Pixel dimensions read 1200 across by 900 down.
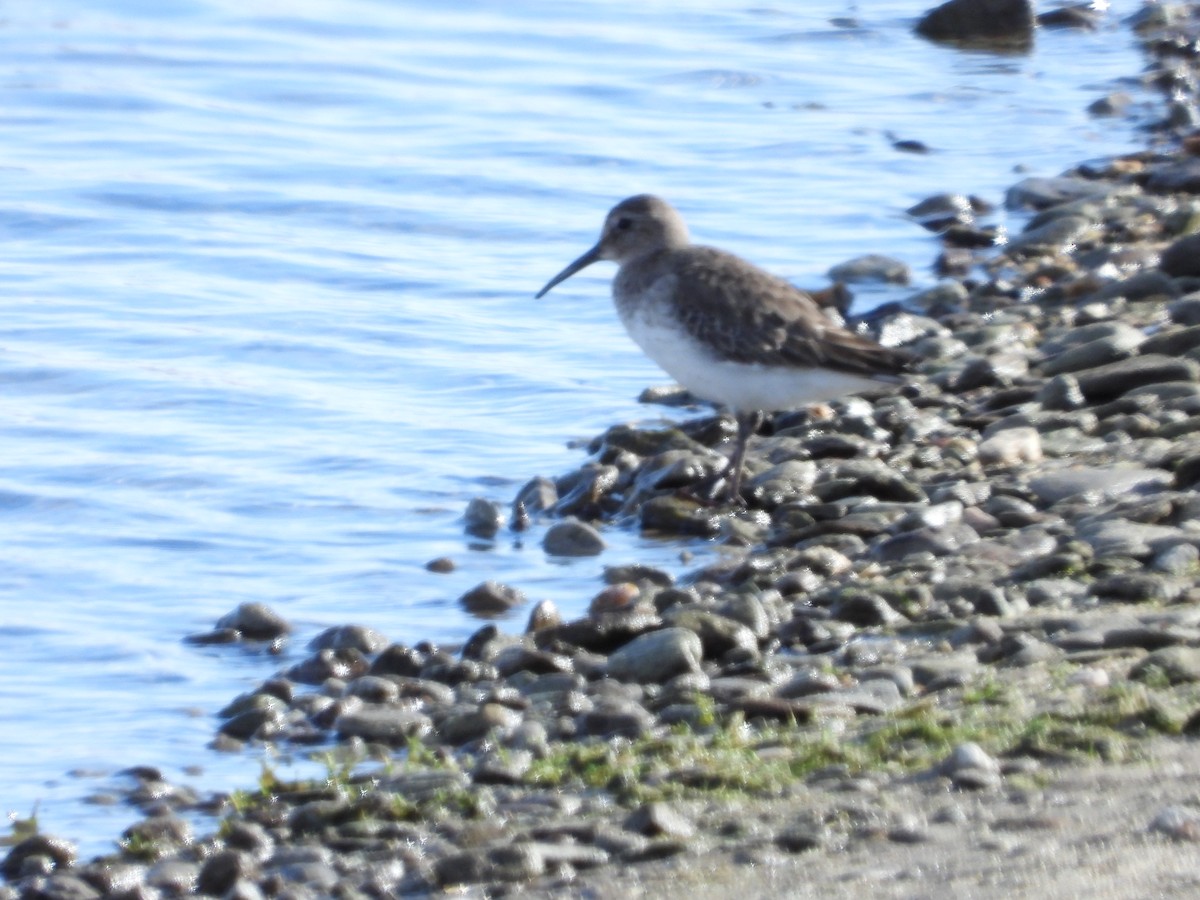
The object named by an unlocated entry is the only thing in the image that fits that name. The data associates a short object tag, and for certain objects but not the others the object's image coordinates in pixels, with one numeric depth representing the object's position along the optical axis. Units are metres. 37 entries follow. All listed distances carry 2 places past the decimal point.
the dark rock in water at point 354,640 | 12.90
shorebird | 15.35
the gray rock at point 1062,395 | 16.22
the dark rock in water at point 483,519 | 16.00
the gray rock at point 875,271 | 22.53
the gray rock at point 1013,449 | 15.10
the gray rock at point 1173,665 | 9.08
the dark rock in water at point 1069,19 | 38.34
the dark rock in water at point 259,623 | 13.45
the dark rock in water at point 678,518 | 15.18
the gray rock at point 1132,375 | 15.89
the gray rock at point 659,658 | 11.14
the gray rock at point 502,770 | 9.69
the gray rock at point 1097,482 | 13.57
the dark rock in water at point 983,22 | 37.37
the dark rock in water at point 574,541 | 15.14
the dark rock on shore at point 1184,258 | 19.19
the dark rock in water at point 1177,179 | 24.28
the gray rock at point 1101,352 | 16.89
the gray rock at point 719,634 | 11.52
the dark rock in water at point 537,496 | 16.41
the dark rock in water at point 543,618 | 13.01
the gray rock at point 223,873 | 8.78
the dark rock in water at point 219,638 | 13.43
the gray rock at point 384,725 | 10.98
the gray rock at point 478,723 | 10.70
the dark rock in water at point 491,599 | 13.91
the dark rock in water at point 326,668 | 12.48
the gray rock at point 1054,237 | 22.73
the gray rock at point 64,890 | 8.87
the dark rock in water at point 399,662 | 12.28
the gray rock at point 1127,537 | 11.66
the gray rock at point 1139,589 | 10.83
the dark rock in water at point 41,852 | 9.55
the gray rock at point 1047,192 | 25.03
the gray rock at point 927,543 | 13.02
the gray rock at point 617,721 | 10.34
